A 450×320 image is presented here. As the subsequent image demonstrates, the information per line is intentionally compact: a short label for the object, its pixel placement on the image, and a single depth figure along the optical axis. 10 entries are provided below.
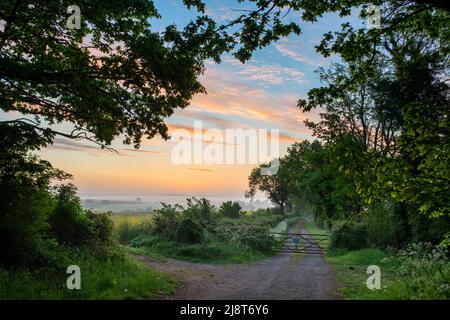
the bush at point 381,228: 22.83
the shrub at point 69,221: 13.17
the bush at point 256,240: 24.47
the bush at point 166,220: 23.36
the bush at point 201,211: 26.61
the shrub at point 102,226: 14.23
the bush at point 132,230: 25.61
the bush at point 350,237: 26.18
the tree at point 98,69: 9.85
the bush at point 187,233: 22.23
